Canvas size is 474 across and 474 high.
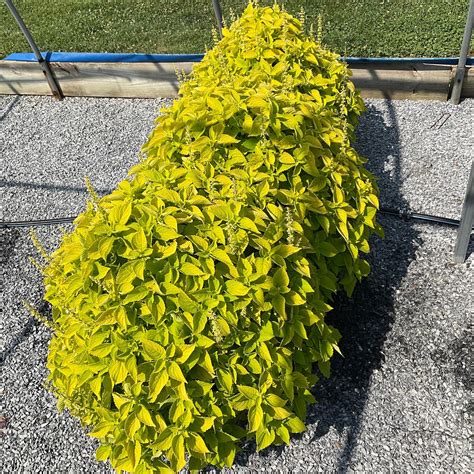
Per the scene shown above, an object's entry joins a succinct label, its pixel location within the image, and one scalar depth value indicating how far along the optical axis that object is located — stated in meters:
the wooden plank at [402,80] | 3.77
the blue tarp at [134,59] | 3.82
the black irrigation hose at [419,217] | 2.93
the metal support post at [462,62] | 3.27
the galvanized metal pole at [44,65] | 4.14
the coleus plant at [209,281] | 1.67
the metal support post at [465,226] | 2.48
